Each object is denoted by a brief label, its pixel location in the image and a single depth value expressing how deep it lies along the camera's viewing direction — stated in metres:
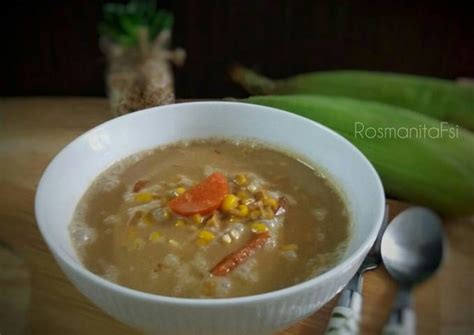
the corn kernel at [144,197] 0.35
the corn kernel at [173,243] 0.32
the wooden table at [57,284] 0.33
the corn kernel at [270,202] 0.34
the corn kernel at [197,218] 0.33
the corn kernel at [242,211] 0.33
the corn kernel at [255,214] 0.33
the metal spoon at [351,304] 0.31
